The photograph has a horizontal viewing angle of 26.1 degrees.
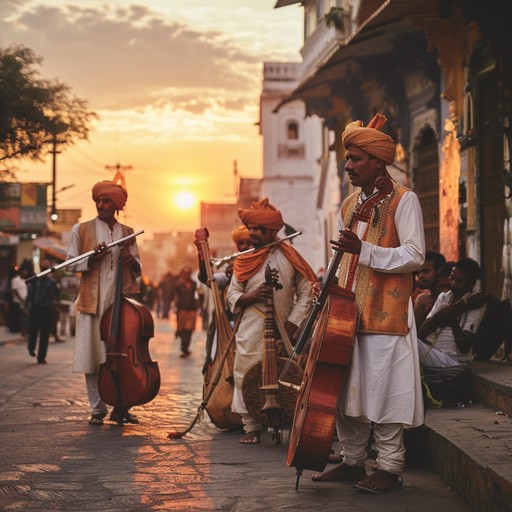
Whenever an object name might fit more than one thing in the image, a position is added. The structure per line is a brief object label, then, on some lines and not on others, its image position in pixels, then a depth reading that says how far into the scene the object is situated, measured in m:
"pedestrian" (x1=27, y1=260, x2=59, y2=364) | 18.69
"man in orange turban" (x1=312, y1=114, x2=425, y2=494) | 6.04
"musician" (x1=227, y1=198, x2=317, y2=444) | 8.68
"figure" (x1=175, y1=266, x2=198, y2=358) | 20.20
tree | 21.66
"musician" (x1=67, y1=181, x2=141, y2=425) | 9.51
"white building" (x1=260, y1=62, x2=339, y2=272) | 54.50
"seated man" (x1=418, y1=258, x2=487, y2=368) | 8.47
